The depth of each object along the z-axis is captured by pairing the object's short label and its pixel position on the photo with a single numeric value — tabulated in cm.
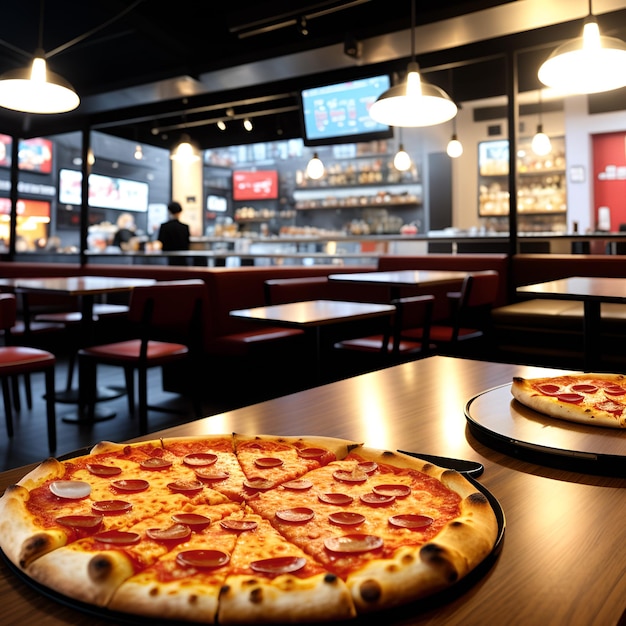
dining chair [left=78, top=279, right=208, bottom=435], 359
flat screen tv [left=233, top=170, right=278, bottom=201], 1340
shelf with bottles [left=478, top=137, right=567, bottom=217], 1062
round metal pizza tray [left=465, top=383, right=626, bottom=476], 76
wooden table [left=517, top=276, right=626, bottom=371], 282
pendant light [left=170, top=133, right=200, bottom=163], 751
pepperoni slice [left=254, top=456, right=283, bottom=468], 77
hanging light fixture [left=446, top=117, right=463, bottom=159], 814
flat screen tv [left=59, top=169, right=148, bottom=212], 1150
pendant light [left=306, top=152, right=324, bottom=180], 831
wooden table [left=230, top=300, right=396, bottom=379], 290
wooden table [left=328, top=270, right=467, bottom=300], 403
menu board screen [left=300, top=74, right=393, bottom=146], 676
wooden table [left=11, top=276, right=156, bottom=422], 392
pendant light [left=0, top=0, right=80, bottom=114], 373
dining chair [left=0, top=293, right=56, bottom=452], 317
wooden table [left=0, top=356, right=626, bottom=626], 47
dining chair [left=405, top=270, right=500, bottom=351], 408
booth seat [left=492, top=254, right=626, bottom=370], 444
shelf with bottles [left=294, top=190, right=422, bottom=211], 1155
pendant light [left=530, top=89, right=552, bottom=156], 799
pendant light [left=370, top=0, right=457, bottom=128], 372
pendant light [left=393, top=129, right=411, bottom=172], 779
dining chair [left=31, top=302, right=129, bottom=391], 492
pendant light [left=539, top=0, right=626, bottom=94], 301
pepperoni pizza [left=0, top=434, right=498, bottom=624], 47
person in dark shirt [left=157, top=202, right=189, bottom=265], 860
